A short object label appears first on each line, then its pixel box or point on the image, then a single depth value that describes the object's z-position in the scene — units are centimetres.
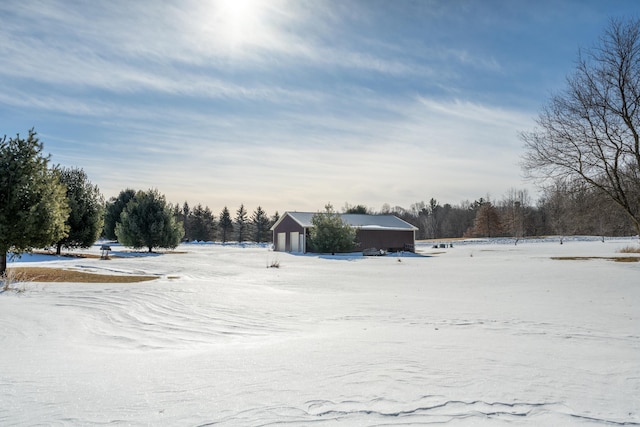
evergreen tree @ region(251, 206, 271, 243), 7781
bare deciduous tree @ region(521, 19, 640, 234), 1947
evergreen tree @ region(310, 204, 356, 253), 3584
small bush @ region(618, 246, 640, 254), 2880
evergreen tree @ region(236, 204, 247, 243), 8144
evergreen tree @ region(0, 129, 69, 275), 1360
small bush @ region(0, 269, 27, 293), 1095
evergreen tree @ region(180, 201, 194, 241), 8031
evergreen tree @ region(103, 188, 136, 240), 4734
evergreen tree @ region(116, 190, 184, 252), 3447
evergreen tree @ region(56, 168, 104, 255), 2689
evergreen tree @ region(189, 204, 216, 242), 7769
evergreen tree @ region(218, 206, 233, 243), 8044
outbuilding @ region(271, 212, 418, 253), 4022
